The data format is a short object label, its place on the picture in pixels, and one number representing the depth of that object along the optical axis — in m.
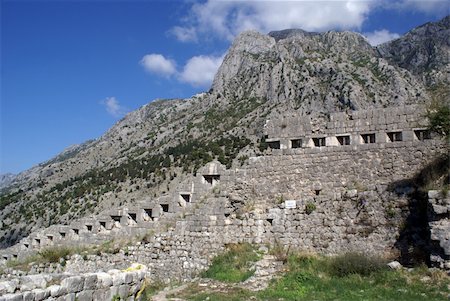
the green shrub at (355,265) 11.21
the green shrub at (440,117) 13.48
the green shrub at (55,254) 19.05
